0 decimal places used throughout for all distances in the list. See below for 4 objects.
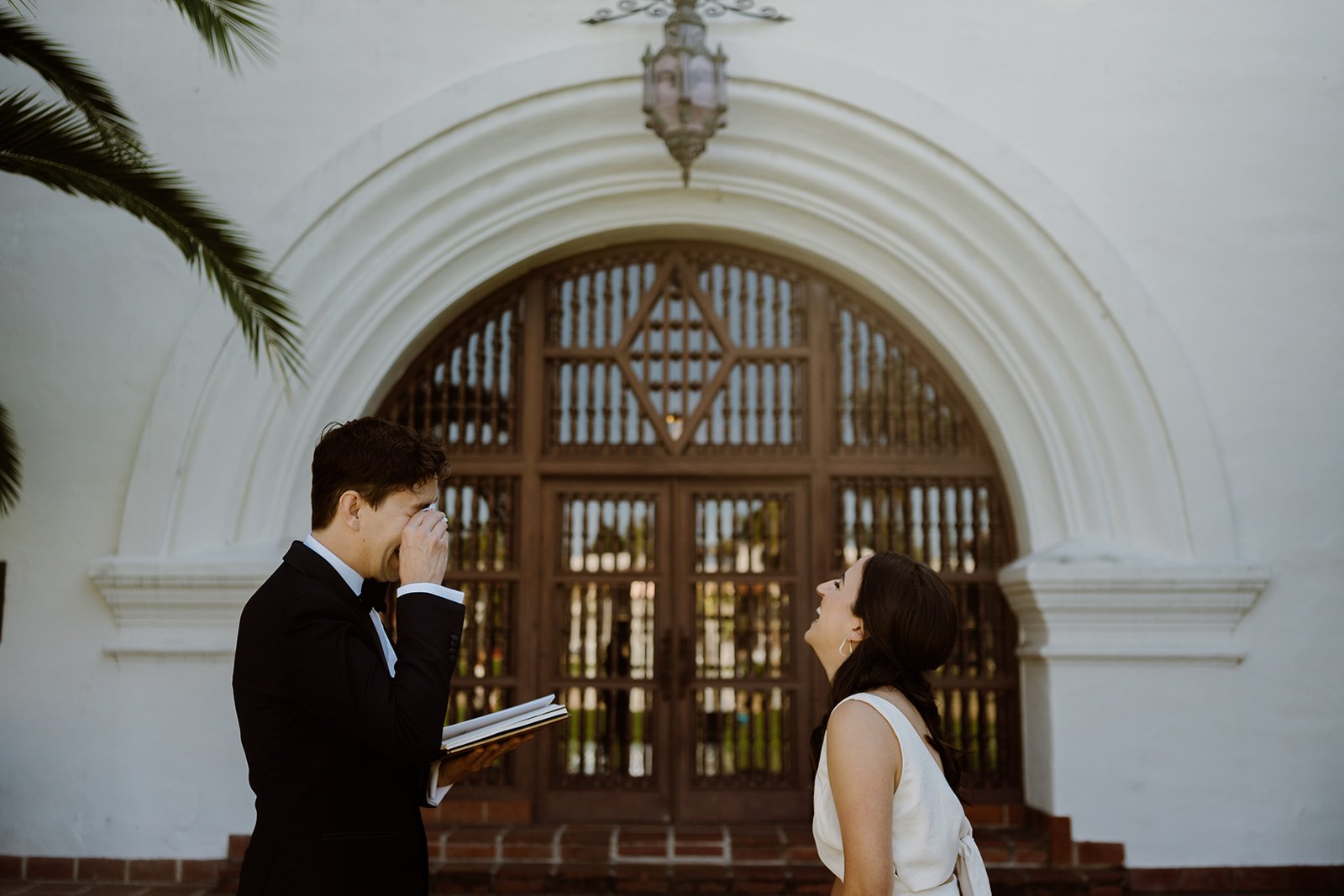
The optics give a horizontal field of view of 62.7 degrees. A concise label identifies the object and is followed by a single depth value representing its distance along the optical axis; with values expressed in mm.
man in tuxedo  1963
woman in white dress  2113
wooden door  5758
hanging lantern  5250
